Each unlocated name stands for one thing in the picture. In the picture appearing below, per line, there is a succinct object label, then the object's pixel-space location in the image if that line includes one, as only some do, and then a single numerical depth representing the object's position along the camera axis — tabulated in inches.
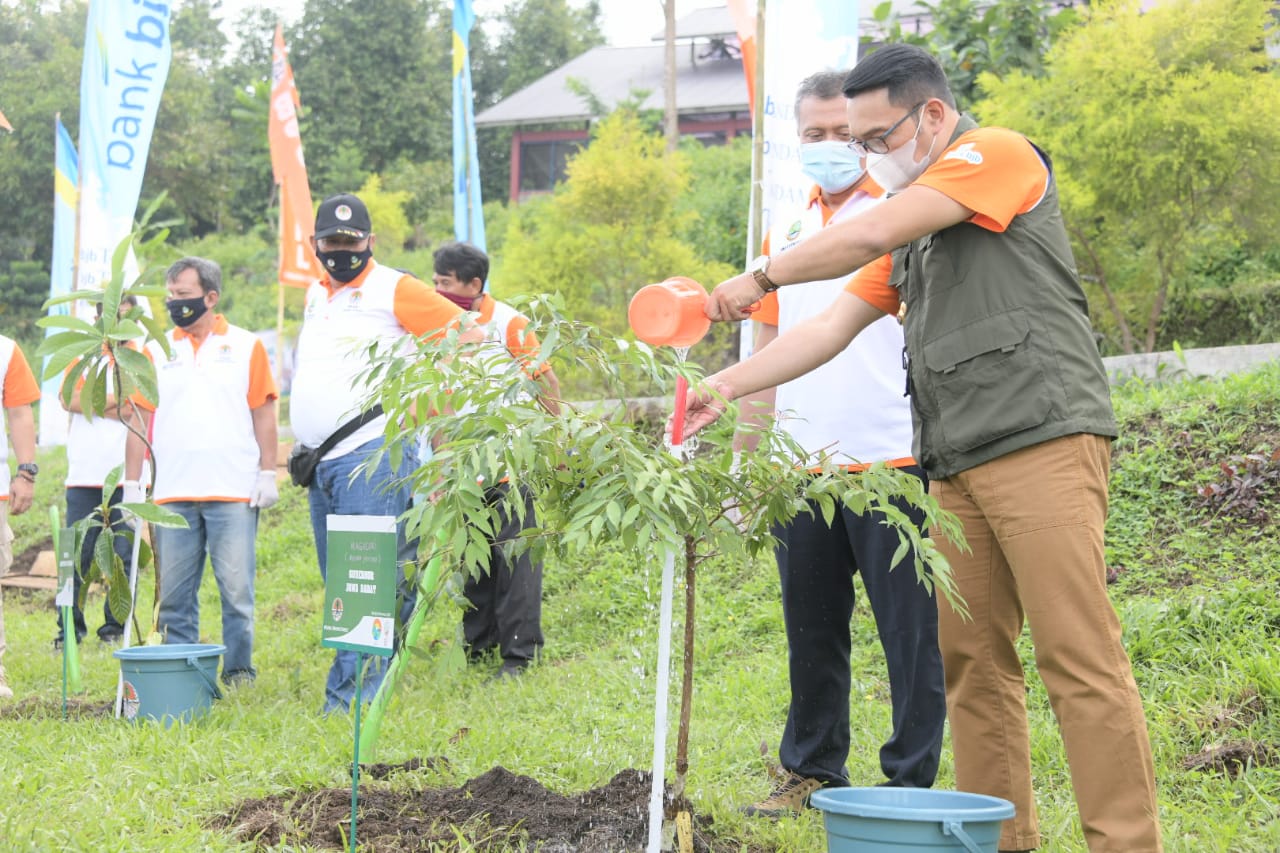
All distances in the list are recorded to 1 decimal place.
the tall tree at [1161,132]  346.6
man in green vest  107.9
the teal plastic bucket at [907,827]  91.1
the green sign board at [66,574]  212.4
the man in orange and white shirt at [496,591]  245.6
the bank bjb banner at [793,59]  241.3
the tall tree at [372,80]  1288.1
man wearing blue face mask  140.5
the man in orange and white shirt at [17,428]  240.7
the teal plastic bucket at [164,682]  192.9
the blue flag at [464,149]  454.3
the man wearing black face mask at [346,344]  205.8
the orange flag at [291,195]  457.1
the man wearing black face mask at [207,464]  233.8
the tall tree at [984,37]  466.9
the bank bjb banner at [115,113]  332.5
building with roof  1173.1
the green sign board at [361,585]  126.0
